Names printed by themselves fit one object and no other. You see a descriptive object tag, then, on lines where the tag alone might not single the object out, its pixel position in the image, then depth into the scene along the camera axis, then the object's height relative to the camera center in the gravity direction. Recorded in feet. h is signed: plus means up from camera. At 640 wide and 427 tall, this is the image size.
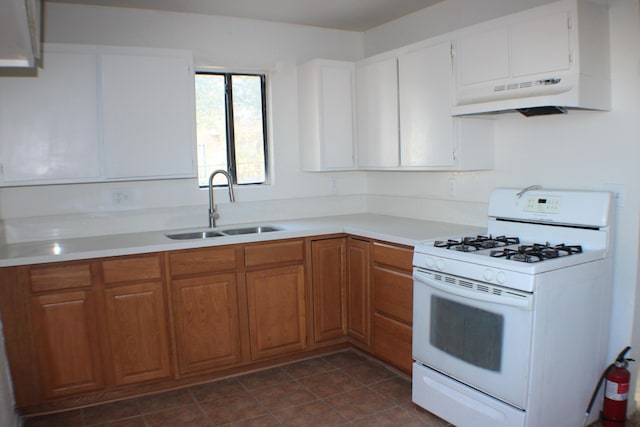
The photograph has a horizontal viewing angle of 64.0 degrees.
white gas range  7.12 -2.34
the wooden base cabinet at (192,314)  8.93 -2.91
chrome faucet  11.28 -0.77
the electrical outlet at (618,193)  8.12 -0.60
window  12.23 +0.88
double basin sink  11.11 -1.57
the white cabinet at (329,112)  12.31 +1.17
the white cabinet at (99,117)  9.36 +0.92
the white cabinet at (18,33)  4.34 +1.26
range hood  7.70 +1.54
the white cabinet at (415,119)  9.96 +0.87
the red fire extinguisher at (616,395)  7.88 -3.69
